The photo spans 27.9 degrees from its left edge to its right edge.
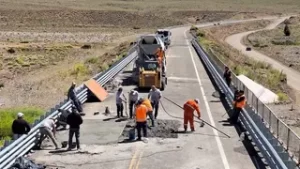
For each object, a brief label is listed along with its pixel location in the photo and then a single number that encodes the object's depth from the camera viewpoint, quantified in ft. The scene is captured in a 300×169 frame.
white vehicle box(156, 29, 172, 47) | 200.70
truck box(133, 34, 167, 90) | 102.17
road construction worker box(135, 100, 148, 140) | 64.44
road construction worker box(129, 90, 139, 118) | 78.28
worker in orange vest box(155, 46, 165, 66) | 106.74
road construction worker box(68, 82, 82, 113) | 79.15
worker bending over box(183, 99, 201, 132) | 69.97
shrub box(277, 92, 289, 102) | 105.04
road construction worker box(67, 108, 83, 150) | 61.16
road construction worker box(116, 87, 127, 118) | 77.82
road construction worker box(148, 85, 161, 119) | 77.46
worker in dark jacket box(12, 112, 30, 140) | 58.18
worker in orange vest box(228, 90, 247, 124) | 74.18
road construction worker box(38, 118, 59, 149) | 61.67
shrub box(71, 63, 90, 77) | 138.72
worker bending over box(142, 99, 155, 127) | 68.85
